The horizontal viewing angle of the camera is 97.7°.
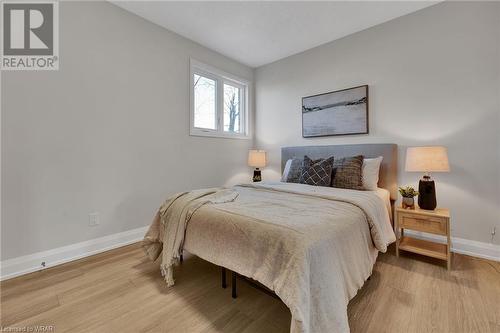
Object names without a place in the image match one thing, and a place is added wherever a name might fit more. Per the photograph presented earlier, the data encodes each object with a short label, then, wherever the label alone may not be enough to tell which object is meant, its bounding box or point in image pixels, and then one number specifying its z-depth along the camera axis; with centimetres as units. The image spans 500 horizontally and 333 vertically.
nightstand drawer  195
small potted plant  217
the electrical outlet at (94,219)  228
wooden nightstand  193
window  327
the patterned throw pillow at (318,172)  252
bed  103
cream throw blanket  167
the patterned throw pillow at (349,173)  241
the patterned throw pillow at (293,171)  280
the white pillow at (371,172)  239
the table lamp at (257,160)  370
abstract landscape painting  286
